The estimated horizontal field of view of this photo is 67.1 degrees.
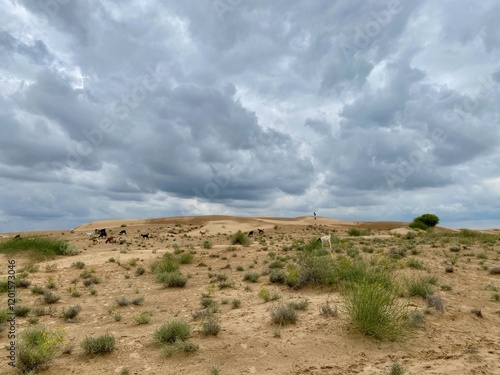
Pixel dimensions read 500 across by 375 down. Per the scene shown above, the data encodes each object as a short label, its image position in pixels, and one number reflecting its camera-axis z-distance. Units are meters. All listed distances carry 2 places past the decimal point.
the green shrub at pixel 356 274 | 10.40
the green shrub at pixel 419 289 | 10.77
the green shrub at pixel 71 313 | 10.36
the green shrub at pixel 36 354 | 6.76
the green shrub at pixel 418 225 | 62.81
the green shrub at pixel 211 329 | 8.02
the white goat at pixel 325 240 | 24.07
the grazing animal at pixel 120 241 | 37.11
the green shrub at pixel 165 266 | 17.84
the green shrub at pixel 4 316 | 9.66
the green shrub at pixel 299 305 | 9.52
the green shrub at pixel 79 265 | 19.83
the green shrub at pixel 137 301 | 11.85
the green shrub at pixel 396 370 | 6.12
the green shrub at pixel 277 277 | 13.52
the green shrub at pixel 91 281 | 15.47
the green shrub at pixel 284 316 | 8.53
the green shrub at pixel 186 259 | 21.19
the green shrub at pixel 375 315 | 7.65
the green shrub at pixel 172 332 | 7.79
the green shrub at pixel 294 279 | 12.25
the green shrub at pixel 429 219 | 67.44
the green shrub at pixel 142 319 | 9.44
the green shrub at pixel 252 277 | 14.52
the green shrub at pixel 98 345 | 7.48
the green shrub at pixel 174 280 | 14.48
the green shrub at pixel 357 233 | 43.50
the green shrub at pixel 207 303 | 10.80
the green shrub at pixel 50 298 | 12.23
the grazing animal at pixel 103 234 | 44.19
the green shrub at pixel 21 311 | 10.63
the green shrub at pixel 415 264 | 15.75
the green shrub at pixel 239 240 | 33.44
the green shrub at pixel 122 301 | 11.61
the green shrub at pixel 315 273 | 12.18
